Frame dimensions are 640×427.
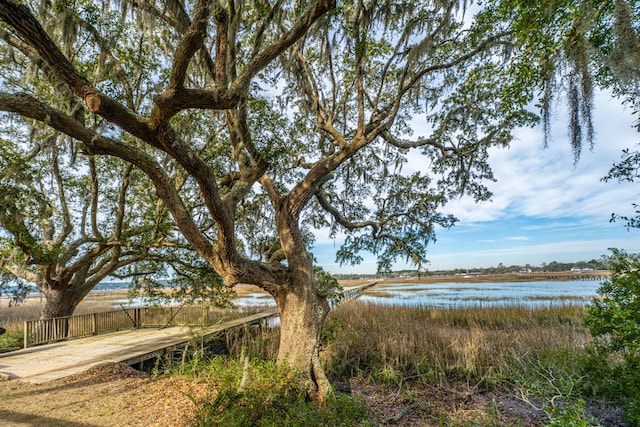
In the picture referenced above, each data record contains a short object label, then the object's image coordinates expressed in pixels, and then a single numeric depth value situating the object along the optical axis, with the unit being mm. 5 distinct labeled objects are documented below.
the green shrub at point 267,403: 3783
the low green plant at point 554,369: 4898
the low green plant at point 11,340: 9328
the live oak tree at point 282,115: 3174
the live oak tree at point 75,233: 7312
